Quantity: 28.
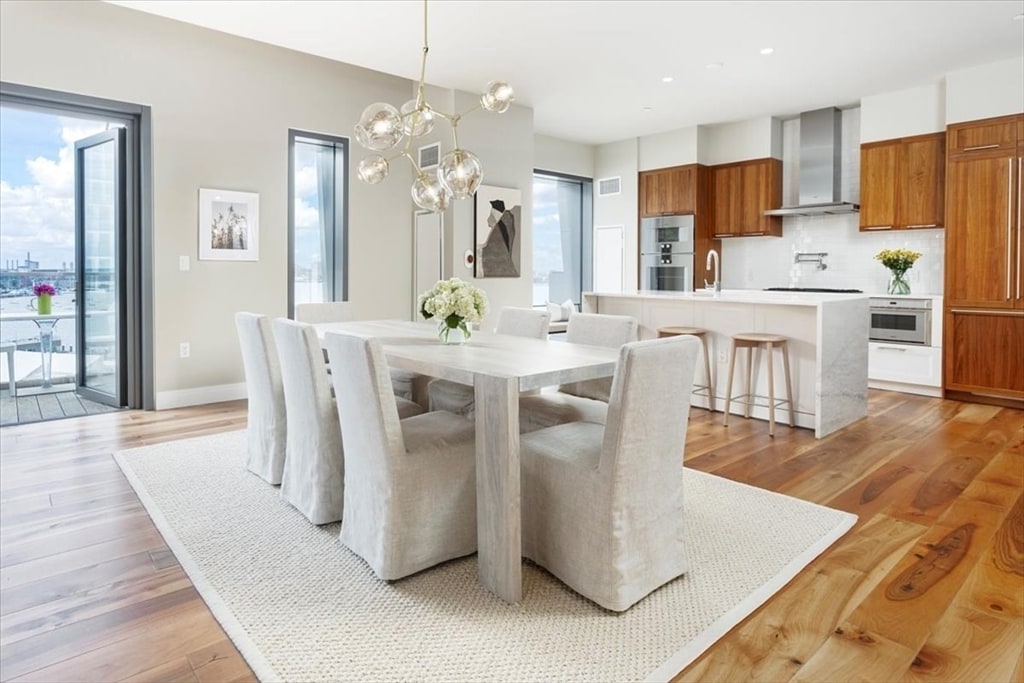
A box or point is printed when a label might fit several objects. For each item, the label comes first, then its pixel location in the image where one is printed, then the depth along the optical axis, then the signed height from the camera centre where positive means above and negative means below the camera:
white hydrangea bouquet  2.90 +0.08
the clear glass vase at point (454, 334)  2.97 -0.05
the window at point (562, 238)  8.23 +1.15
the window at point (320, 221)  5.74 +0.94
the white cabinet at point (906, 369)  5.57 -0.40
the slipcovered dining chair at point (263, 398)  3.05 -0.38
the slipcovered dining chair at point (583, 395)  2.82 -0.37
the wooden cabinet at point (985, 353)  5.13 -0.23
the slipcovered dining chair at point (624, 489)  1.93 -0.54
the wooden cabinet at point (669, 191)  7.43 +1.61
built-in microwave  5.60 +0.04
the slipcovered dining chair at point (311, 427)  2.58 -0.45
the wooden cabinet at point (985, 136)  5.10 +1.58
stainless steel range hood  6.57 +1.71
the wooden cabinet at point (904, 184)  5.73 +1.33
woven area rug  1.74 -0.91
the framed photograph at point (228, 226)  5.06 +0.79
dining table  2.00 -0.34
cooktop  6.70 +0.39
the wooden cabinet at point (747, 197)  7.07 +1.47
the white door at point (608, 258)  8.30 +0.87
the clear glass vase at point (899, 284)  6.00 +0.39
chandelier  2.95 +0.88
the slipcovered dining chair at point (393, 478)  2.14 -0.55
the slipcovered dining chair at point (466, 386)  3.42 -0.33
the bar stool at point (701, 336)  4.79 -0.10
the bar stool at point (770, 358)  4.18 -0.24
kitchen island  4.20 -0.10
